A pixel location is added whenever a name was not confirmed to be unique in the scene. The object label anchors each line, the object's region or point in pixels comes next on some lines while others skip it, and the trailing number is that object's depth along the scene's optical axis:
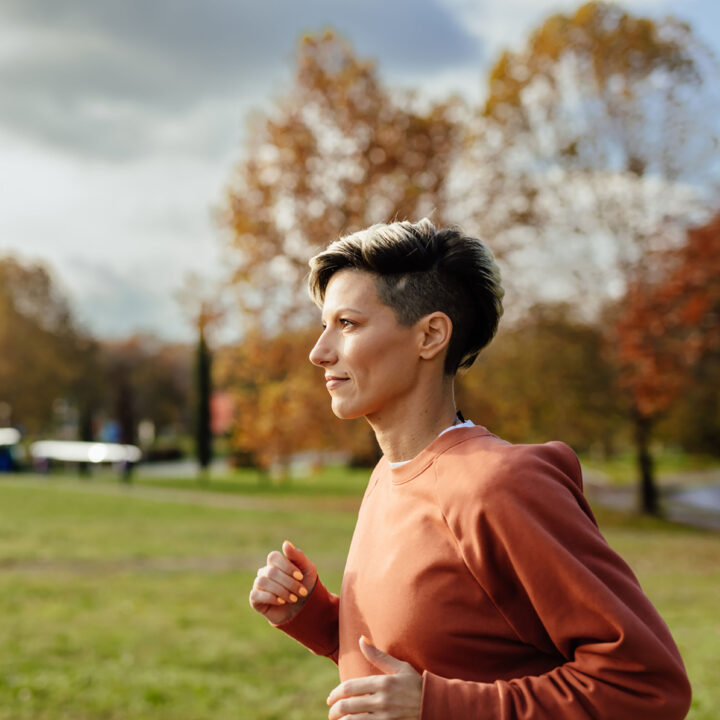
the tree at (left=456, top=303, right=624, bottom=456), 22.42
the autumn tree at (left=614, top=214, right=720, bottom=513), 18.88
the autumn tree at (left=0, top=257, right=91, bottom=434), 44.25
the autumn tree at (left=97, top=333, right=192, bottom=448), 61.78
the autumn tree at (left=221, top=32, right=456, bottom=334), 20.64
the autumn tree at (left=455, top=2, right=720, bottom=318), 20.92
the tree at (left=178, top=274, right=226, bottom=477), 37.72
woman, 1.49
